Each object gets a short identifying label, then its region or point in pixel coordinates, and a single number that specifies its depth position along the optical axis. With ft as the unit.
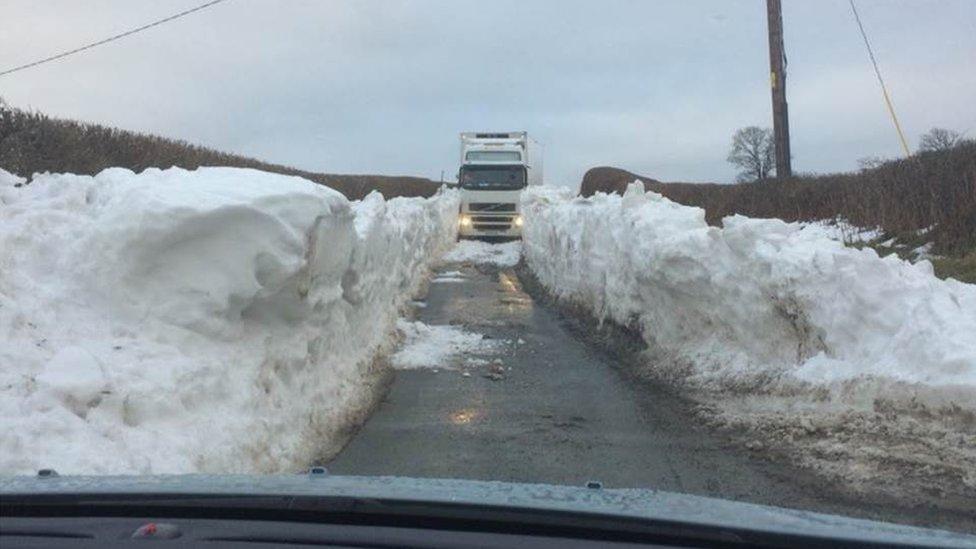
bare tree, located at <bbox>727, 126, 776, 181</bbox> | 160.30
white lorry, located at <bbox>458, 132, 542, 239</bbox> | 128.16
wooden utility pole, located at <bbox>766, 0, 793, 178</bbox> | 76.84
